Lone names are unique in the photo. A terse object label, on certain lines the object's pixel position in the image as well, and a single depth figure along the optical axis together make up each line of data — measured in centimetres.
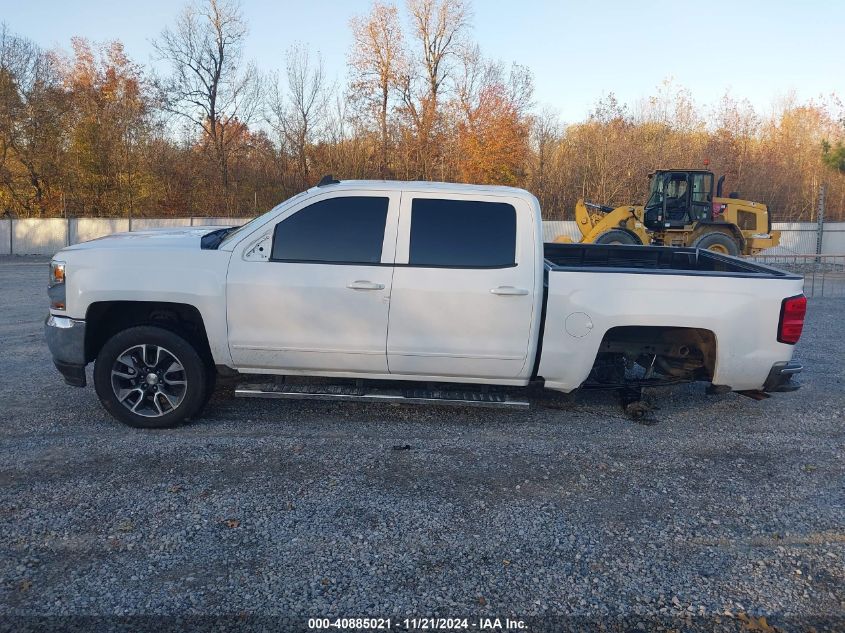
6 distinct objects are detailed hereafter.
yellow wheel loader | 1753
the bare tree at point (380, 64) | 3528
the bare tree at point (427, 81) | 3428
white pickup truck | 489
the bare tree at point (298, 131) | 3516
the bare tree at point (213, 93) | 3475
